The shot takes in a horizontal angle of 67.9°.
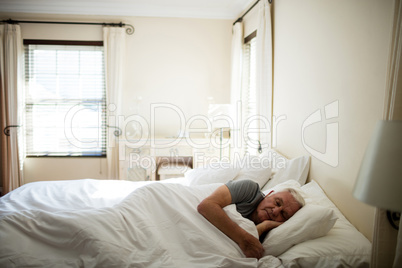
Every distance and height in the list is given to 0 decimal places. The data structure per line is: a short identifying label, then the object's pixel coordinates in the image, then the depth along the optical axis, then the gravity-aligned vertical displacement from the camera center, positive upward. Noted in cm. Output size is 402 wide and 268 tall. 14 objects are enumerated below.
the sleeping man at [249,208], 155 -55
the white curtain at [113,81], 409 +41
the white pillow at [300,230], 155 -61
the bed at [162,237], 133 -62
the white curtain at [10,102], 399 +10
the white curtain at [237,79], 387 +45
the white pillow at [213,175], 249 -53
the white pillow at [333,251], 143 -68
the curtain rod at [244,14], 347 +127
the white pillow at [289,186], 191 -48
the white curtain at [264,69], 299 +45
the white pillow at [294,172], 230 -45
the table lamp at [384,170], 90 -17
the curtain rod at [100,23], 409 +120
